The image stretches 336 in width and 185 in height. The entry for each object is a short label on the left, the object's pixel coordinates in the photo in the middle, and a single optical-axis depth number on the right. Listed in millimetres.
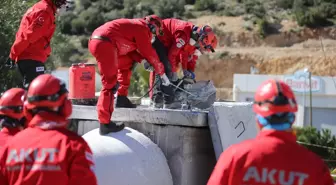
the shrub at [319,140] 19094
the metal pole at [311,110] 25766
